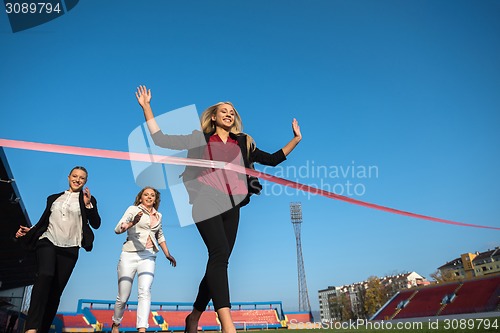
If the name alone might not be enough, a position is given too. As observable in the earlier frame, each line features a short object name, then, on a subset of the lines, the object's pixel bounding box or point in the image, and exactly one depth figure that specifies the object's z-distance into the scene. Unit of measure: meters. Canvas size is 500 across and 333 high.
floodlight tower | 53.88
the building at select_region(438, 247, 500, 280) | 75.81
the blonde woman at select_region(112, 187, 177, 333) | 4.42
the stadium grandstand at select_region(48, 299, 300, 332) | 20.48
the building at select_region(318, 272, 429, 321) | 84.84
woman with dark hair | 3.42
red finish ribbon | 2.57
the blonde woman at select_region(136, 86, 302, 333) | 2.50
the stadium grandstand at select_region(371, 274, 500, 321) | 36.84
